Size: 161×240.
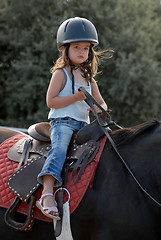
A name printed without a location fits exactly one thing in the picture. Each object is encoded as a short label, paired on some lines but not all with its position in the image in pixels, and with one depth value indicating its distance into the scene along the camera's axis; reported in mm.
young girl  4590
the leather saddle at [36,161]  4586
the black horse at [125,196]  4184
